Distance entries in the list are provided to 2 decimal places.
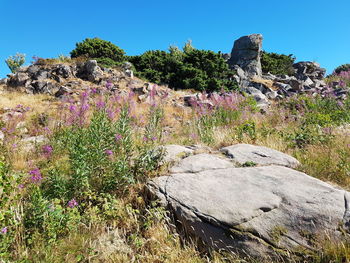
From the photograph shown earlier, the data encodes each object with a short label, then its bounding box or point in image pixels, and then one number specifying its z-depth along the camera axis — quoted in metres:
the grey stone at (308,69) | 23.17
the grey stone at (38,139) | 5.71
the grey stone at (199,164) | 3.48
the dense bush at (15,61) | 31.38
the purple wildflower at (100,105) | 3.49
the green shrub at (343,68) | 26.23
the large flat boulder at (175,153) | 3.80
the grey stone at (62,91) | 12.56
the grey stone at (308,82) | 16.14
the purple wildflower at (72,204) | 2.55
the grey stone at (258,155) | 3.81
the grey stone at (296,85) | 14.82
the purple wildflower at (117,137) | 3.28
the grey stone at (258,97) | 10.04
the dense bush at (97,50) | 19.84
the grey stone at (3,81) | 15.16
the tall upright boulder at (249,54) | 21.36
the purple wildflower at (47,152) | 3.81
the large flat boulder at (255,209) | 2.15
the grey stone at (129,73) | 16.65
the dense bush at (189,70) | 16.94
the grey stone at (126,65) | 17.80
